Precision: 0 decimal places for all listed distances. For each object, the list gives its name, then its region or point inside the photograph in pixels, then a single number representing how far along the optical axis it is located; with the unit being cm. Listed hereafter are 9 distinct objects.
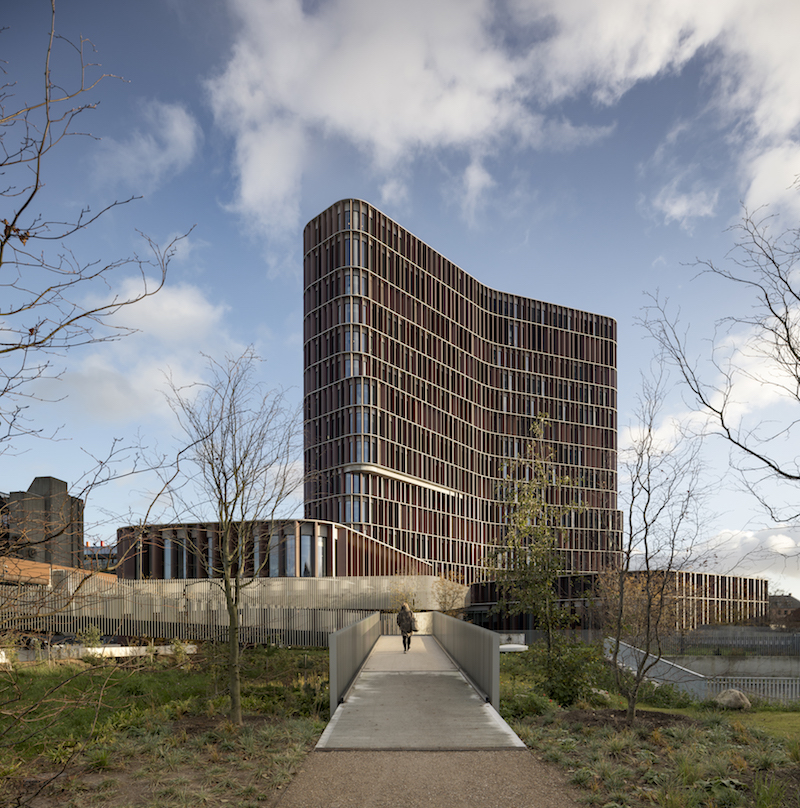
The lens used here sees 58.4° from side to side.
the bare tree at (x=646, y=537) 1167
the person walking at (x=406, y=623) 2189
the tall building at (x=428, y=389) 6462
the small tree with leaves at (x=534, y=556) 1559
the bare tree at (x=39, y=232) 372
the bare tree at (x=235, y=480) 1238
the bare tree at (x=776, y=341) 757
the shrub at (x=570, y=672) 1453
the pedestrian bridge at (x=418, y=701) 977
